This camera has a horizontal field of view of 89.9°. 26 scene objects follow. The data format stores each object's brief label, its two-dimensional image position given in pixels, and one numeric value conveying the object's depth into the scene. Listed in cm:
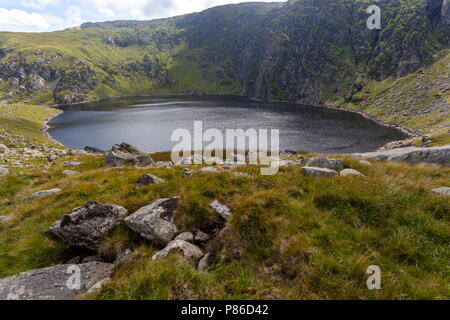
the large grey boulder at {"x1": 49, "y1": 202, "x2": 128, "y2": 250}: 874
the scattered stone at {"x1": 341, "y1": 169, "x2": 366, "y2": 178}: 1098
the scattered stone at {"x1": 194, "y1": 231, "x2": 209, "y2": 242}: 838
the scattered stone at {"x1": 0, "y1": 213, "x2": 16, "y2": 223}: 1102
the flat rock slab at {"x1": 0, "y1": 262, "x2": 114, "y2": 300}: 648
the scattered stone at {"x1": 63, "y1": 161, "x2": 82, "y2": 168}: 2693
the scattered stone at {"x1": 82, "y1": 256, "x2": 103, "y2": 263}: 830
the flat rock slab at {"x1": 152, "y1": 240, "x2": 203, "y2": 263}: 720
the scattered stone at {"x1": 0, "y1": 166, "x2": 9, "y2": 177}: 2074
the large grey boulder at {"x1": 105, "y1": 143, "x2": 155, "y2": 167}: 2547
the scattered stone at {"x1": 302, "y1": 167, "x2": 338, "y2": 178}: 1115
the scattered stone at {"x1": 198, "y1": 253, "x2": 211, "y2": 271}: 685
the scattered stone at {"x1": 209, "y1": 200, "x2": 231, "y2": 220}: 877
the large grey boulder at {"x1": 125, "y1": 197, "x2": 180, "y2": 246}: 838
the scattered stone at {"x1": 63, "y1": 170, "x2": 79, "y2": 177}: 2105
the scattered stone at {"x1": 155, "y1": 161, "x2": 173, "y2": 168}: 2518
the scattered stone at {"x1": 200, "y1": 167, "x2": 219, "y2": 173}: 1412
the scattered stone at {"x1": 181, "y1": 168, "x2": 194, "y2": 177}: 1336
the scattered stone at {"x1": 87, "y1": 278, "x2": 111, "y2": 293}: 605
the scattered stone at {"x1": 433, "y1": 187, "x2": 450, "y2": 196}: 920
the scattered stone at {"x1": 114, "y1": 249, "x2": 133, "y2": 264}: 740
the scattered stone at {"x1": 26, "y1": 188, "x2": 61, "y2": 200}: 1384
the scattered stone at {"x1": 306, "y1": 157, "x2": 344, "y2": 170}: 1360
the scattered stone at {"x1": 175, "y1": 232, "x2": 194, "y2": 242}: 827
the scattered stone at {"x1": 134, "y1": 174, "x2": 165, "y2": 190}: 1250
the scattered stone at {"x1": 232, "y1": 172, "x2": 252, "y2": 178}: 1160
